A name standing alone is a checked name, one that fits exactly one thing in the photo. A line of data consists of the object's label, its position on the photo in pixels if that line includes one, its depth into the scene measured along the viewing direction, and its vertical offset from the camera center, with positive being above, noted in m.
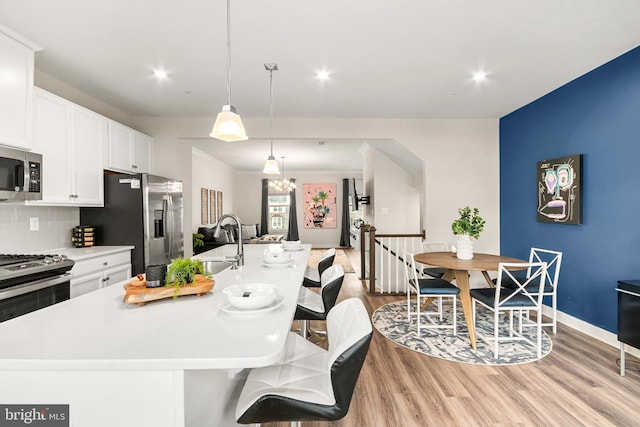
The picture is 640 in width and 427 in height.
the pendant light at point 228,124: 2.00 +0.53
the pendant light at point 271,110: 3.17 +1.37
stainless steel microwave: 2.48 +0.30
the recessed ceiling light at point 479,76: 3.33 +1.39
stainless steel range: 2.20 -0.51
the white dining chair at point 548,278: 3.14 -0.72
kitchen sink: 2.50 -0.42
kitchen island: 0.92 -0.41
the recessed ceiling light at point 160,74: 3.25 +1.39
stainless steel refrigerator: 3.71 -0.05
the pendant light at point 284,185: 8.41 +0.72
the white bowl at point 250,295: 1.30 -0.35
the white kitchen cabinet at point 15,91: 2.47 +0.94
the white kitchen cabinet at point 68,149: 2.94 +0.62
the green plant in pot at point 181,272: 1.57 -0.29
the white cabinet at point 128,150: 3.86 +0.80
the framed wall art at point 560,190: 3.45 +0.23
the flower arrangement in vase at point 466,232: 3.52 -0.23
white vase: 3.52 -0.39
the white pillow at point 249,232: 9.69 -0.61
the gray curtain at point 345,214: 11.44 -0.09
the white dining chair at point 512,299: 2.84 -0.80
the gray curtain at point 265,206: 11.26 +0.18
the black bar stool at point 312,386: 1.15 -0.67
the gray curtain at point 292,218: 11.38 -0.22
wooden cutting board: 1.42 -0.35
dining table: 3.09 -0.52
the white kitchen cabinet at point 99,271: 2.94 -0.58
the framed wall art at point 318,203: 11.55 +0.30
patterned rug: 2.88 -1.27
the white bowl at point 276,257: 2.37 -0.33
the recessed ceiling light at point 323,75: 3.26 +1.39
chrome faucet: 2.21 -0.24
